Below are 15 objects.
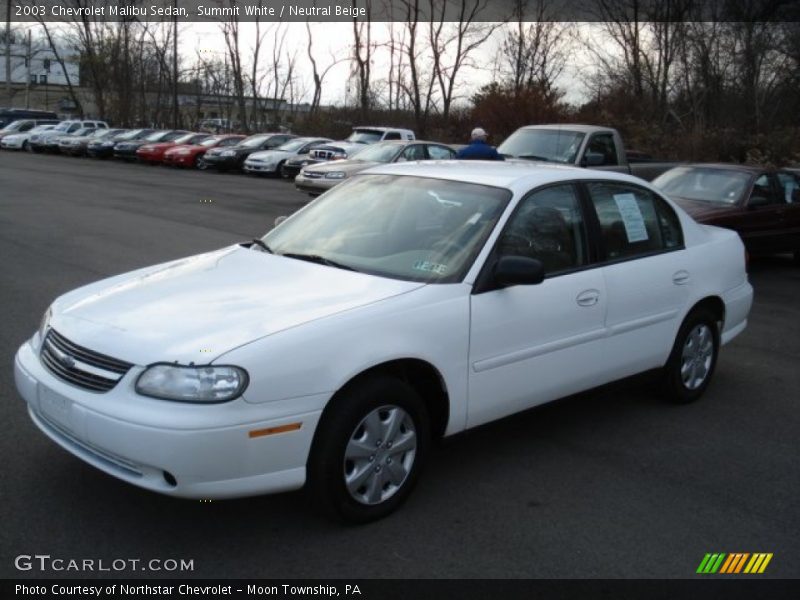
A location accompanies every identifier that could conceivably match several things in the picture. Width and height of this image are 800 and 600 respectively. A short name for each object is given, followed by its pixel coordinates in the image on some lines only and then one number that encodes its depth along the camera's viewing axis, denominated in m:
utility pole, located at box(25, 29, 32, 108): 65.15
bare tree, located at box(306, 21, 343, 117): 46.84
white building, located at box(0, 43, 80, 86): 77.08
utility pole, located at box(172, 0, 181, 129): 44.22
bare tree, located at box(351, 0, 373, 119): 41.09
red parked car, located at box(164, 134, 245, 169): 32.53
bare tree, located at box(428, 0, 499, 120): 40.38
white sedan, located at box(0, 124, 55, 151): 41.81
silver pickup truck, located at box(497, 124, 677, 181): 13.49
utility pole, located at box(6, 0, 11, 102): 56.04
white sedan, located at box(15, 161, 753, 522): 3.39
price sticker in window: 5.27
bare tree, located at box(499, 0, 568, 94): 38.72
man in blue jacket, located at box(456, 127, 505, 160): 11.09
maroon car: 11.31
